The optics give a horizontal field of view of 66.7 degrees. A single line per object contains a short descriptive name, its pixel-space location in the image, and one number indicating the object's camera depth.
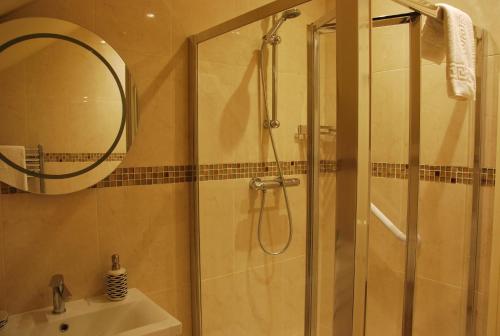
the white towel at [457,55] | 1.22
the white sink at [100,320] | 1.23
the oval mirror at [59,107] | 1.25
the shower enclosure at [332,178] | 0.98
